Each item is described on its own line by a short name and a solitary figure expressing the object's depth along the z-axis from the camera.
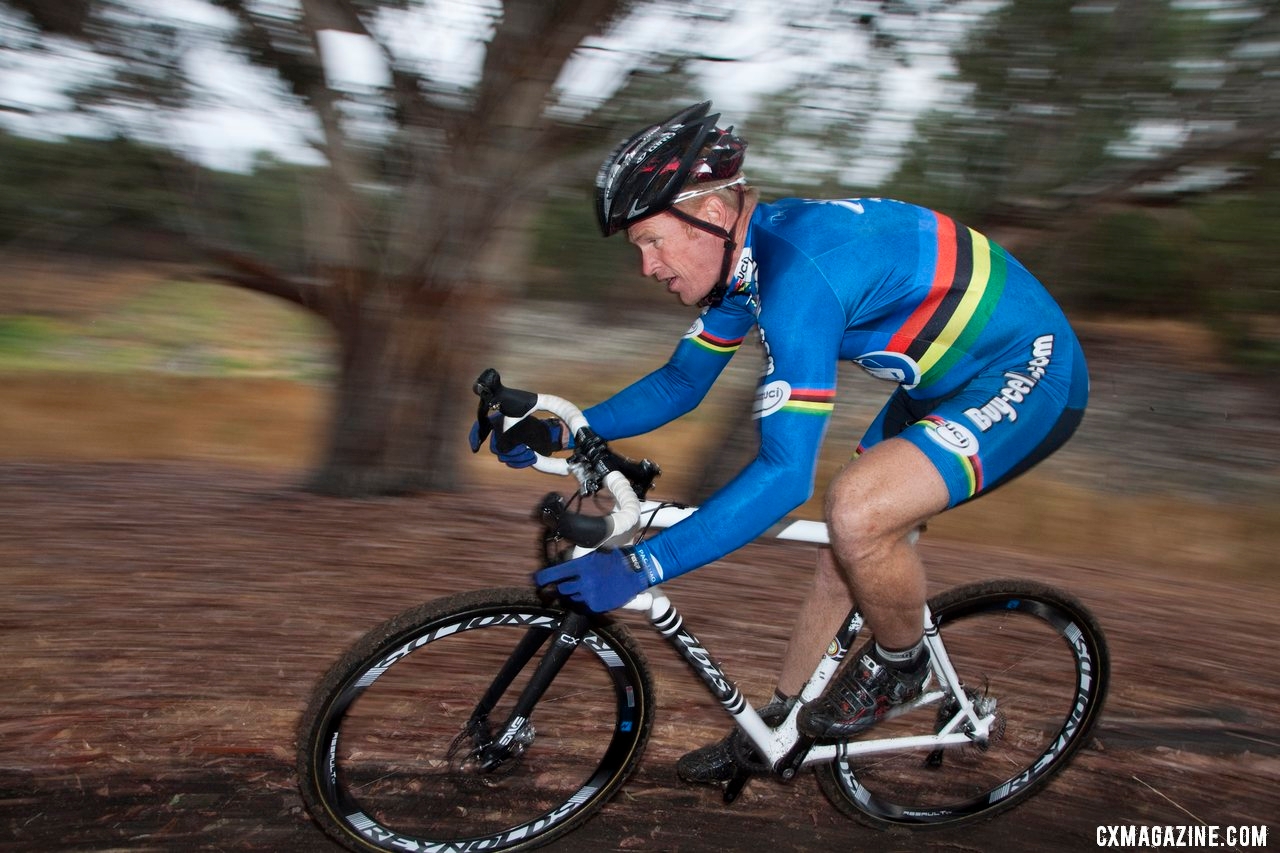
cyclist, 2.16
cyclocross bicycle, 2.31
